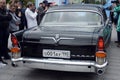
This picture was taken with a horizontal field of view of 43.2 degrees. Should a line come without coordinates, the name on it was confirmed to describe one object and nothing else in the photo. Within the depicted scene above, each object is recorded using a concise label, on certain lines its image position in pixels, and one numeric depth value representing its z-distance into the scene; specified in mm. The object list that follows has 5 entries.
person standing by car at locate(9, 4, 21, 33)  4226
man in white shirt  4765
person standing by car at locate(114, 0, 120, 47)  5150
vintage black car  2829
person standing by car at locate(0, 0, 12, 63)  3763
